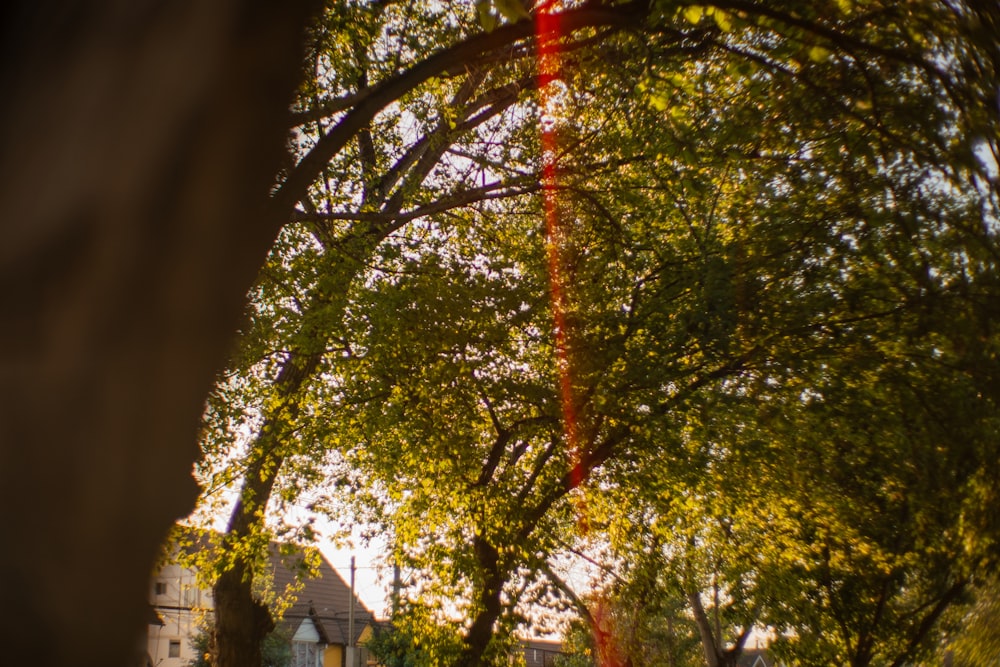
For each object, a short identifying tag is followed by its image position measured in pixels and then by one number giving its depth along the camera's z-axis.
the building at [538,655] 52.16
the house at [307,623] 42.16
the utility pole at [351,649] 33.10
